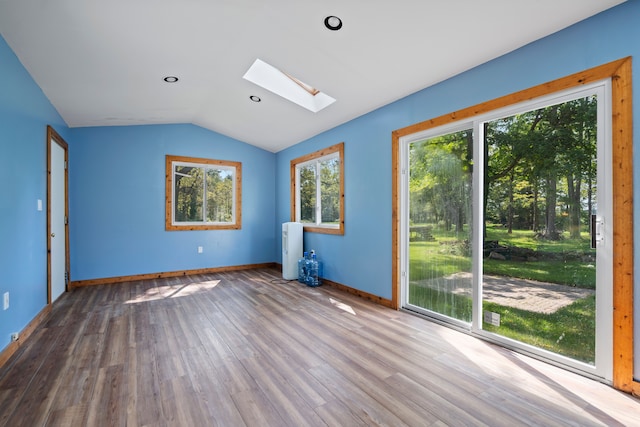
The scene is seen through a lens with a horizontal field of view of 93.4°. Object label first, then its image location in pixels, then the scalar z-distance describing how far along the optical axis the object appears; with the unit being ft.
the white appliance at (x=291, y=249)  16.96
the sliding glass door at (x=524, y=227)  6.84
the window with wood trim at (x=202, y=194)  17.57
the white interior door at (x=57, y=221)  12.48
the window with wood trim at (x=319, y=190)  15.05
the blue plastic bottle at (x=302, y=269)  16.05
